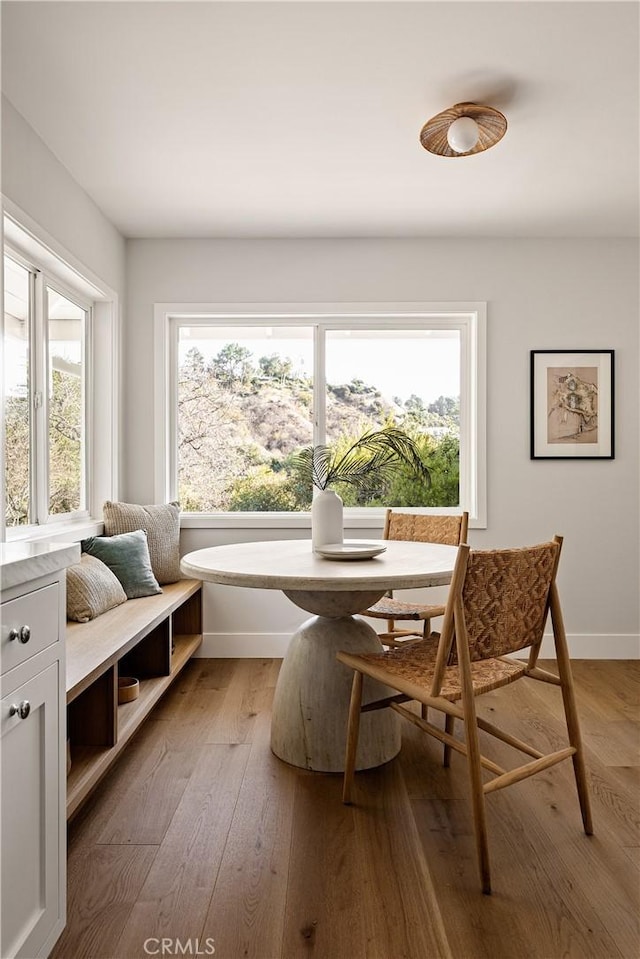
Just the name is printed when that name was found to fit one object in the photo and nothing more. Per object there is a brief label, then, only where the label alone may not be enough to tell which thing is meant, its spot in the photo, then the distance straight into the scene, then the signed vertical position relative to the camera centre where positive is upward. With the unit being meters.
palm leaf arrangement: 3.90 +0.10
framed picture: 3.82 +0.42
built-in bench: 2.02 -0.79
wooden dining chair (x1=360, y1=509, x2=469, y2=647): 2.69 -0.30
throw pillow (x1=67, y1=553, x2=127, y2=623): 2.70 -0.50
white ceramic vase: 2.53 -0.18
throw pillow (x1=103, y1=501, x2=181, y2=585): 3.48 -0.29
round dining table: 2.24 -0.69
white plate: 2.30 -0.27
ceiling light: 2.37 +1.32
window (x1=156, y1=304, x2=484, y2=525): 3.95 +0.46
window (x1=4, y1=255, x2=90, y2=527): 2.72 +0.37
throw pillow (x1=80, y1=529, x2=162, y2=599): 3.16 -0.42
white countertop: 1.17 -0.17
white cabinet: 1.19 -0.57
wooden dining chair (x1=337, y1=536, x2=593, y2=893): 1.67 -0.53
